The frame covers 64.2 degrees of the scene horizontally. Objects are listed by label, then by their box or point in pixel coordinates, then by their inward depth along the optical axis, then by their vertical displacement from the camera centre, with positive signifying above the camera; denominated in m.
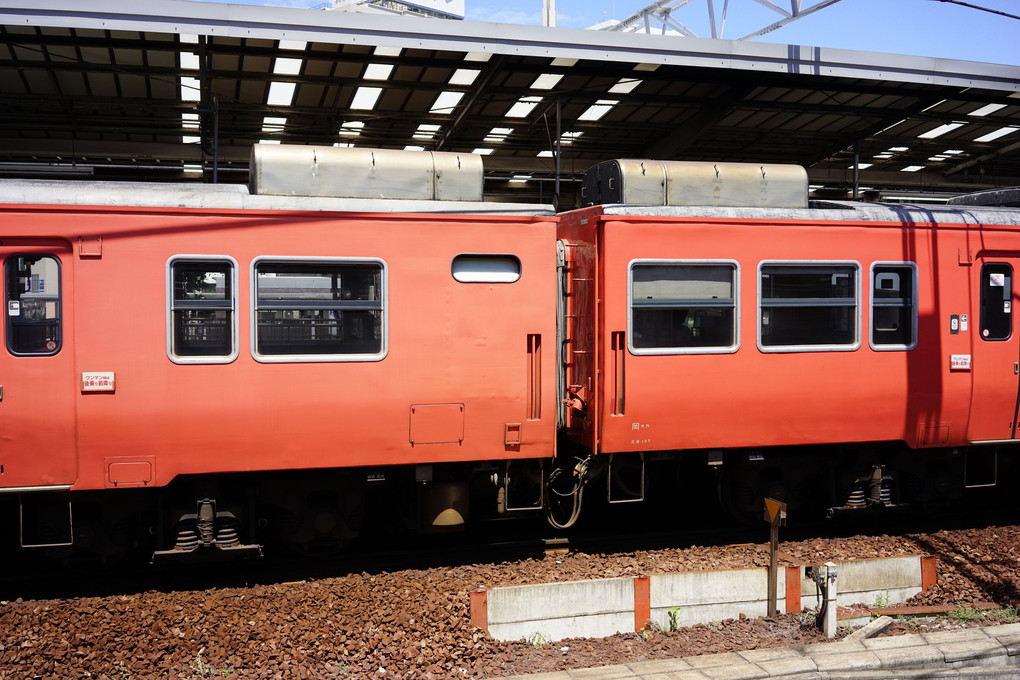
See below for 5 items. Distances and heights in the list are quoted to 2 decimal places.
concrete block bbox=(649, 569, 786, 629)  6.29 -2.10
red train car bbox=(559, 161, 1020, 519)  7.56 -0.08
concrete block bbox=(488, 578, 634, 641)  5.96 -2.10
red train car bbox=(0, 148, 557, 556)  6.41 -0.16
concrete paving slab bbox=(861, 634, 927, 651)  5.75 -2.27
